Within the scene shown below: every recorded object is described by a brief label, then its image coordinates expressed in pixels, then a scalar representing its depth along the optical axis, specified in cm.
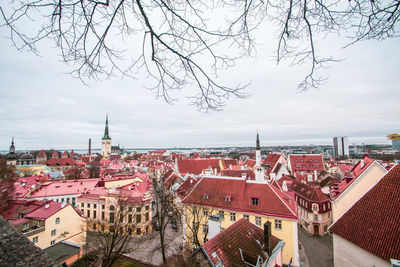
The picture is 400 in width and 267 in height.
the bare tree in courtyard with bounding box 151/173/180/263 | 1727
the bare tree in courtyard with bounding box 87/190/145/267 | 1788
